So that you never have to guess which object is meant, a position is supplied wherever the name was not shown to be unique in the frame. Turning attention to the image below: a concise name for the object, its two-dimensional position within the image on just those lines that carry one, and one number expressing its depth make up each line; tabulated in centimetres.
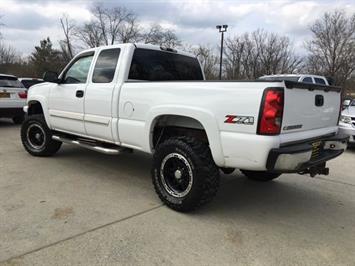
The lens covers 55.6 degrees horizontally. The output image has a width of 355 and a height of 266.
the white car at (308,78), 1192
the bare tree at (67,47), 4231
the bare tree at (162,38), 4066
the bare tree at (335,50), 2642
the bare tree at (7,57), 5411
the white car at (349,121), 819
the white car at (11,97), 1005
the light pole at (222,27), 2559
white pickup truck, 321
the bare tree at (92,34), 4191
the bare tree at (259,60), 3412
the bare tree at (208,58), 3990
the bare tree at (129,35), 4222
